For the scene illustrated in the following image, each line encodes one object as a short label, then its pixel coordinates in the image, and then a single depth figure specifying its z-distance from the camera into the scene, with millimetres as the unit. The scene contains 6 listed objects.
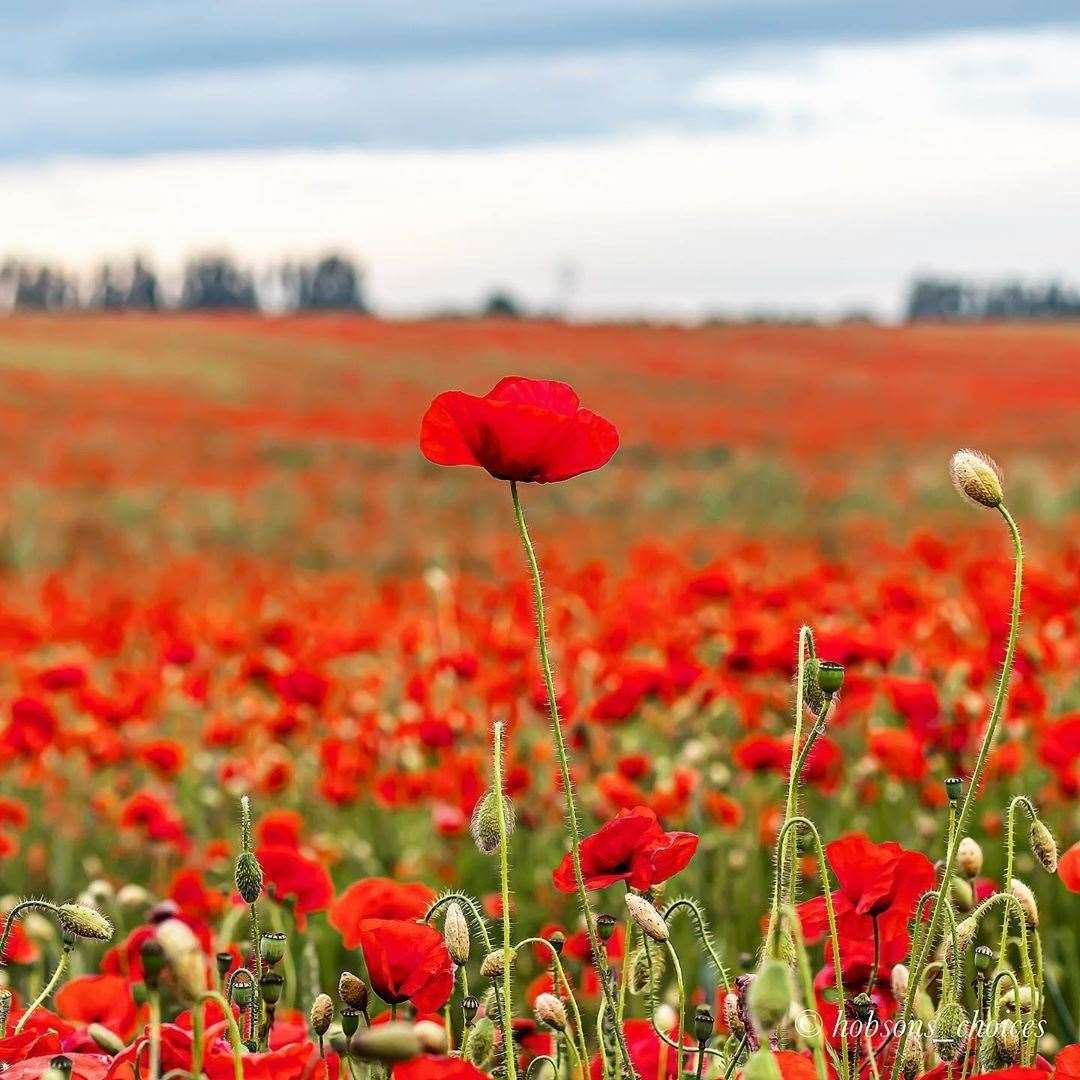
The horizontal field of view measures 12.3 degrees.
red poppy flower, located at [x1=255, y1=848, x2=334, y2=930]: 1985
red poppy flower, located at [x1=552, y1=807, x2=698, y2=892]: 1749
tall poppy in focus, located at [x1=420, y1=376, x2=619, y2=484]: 1742
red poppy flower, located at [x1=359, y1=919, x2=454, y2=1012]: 1733
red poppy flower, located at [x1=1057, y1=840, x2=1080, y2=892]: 1775
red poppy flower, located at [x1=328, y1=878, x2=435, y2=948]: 1826
